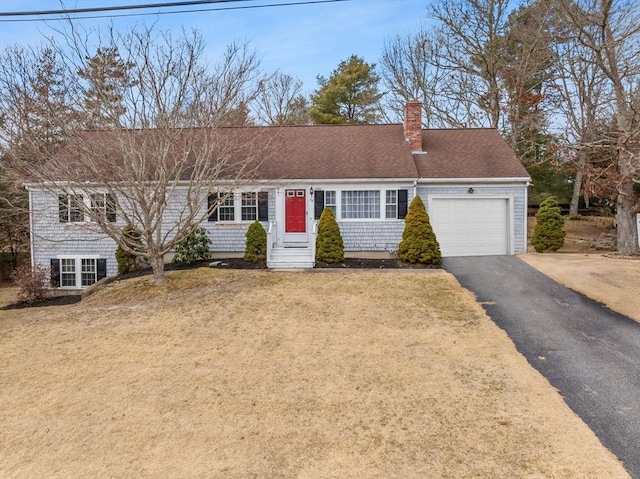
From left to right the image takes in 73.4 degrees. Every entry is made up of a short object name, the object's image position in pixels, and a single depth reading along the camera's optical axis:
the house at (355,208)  14.89
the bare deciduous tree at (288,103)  31.12
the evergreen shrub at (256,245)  13.96
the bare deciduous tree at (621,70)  16.08
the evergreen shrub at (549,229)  15.48
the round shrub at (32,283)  13.97
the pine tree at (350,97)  30.44
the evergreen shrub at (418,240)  13.07
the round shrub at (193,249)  14.44
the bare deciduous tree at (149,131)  10.85
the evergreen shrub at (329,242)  13.53
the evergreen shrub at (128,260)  14.05
